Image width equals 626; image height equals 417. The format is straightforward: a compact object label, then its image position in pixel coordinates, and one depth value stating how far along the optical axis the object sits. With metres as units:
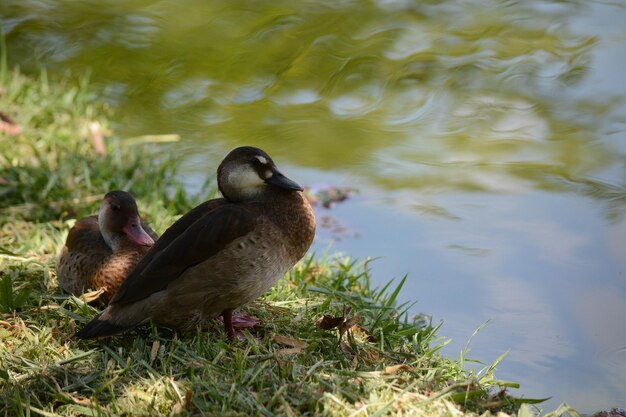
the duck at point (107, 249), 8.50
